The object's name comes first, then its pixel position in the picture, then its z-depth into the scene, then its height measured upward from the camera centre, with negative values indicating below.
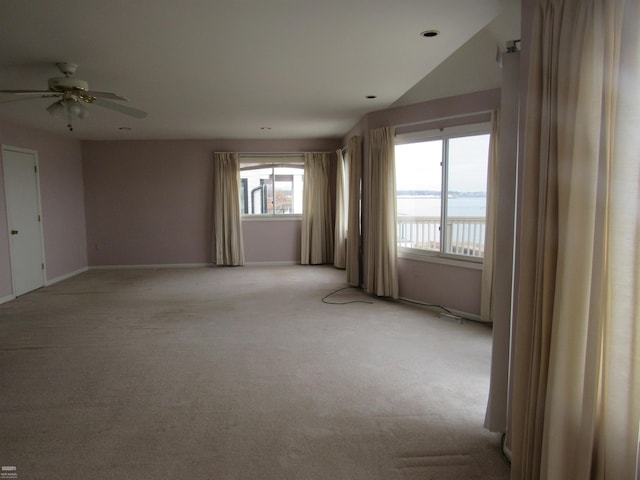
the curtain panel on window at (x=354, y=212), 5.75 -0.09
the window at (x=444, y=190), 4.41 +0.20
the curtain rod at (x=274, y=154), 7.68 +1.01
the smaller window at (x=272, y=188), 7.91 +0.36
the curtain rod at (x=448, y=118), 4.13 +0.99
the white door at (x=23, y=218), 5.38 -0.17
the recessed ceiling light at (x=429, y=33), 2.66 +1.17
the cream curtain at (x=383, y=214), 5.00 -0.10
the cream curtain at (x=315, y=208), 7.68 -0.04
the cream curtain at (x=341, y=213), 7.08 -0.12
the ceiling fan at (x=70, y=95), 3.14 +0.89
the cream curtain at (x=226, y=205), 7.52 +0.02
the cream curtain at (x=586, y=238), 1.24 -0.11
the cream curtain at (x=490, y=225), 3.92 -0.19
